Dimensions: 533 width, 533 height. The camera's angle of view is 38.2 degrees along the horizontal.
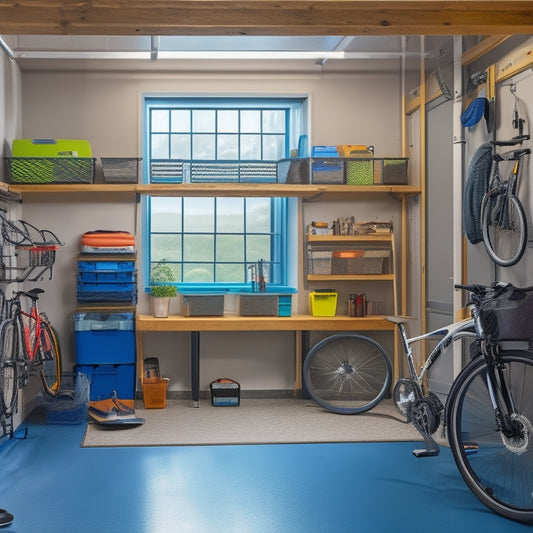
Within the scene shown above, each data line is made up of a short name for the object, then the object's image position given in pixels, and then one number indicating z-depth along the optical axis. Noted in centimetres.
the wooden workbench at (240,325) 644
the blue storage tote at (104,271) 642
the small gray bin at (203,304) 659
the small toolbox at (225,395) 650
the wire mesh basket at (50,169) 630
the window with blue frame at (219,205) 702
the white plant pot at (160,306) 658
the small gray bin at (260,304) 662
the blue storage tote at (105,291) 642
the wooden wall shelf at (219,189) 643
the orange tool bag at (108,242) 647
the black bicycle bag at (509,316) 377
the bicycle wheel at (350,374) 674
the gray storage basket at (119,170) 652
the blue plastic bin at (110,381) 640
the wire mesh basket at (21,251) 539
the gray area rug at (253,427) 537
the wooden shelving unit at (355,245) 675
